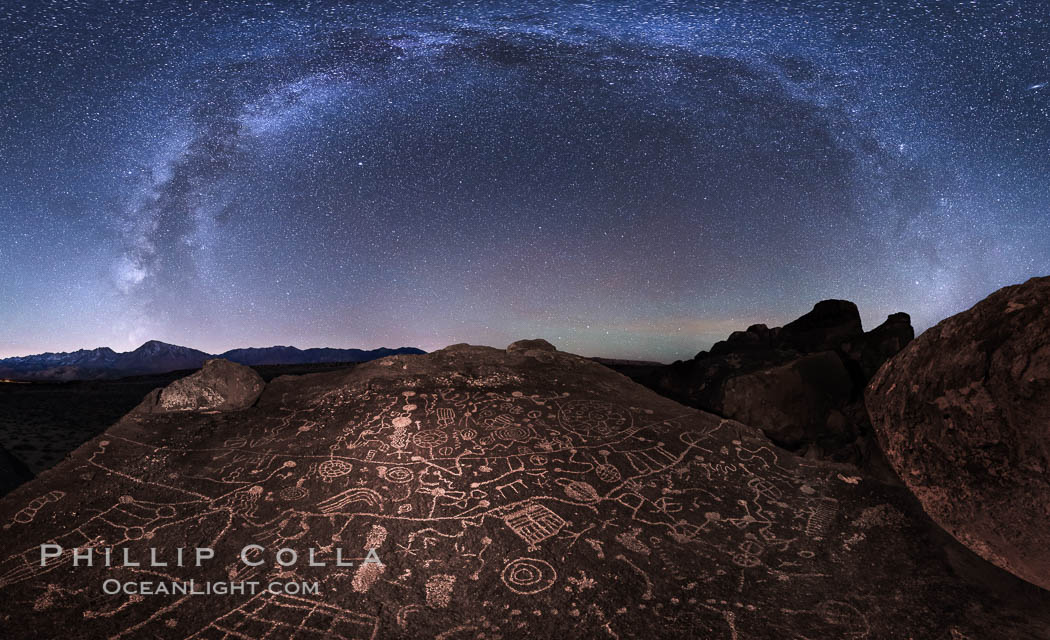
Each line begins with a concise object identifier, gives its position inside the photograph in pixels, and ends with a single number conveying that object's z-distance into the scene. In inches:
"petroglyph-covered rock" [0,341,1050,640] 133.3
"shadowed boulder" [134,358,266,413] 249.9
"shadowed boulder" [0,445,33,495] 308.0
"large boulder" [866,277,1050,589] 124.8
